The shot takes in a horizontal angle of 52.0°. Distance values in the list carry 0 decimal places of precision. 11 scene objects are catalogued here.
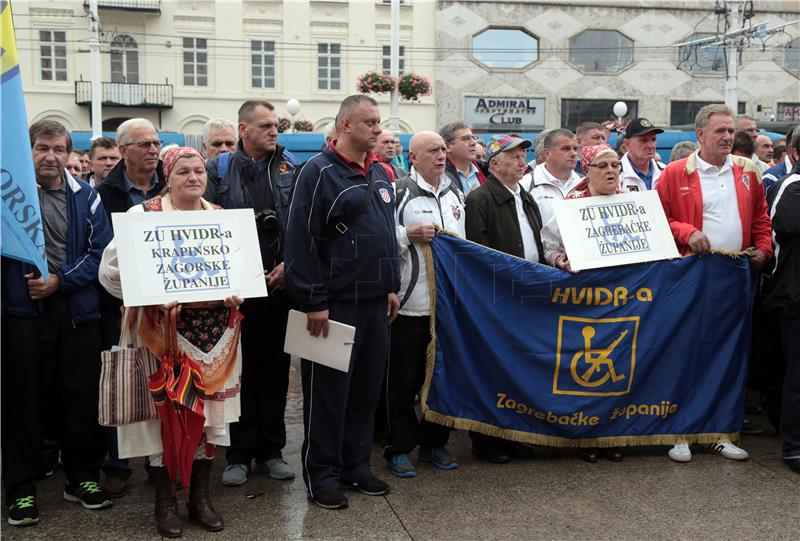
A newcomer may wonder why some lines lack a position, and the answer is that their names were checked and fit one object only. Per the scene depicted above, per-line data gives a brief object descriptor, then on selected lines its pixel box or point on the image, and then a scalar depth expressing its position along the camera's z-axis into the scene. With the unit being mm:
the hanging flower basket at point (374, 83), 21766
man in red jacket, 5297
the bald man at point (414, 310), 4996
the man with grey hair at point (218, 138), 6246
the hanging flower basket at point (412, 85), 23703
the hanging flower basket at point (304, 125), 25812
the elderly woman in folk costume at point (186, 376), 4043
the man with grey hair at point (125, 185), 4711
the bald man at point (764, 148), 9500
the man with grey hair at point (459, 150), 5797
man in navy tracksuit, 4348
